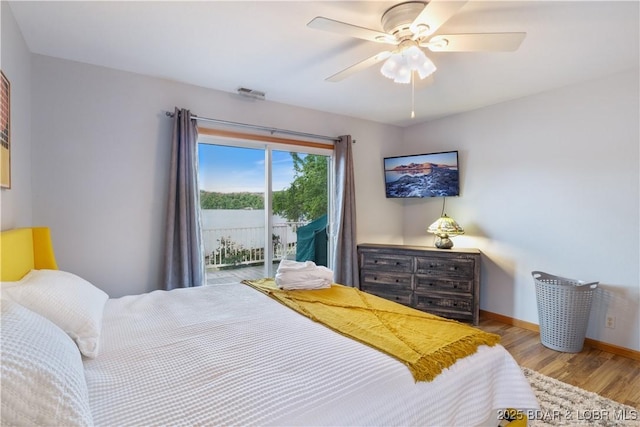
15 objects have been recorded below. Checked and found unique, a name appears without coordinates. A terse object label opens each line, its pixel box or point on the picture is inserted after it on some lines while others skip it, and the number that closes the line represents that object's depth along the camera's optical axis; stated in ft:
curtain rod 9.64
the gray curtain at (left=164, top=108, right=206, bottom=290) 8.96
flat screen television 12.57
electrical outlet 9.03
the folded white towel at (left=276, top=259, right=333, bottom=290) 7.34
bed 2.66
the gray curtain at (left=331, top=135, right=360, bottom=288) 12.30
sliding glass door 10.49
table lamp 11.78
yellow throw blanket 4.04
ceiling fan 5.29
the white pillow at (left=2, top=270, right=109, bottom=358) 3.89
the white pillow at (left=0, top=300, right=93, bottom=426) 2.21
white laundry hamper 8.81
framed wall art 5.35
